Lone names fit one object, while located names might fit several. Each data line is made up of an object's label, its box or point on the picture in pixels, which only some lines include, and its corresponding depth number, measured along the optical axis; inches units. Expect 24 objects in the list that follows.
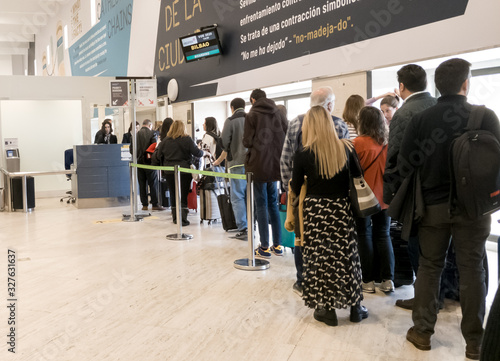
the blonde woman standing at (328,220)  115.6
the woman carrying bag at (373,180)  136.6
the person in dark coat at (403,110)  111.0
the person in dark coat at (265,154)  181.9
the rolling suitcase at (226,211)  234.4
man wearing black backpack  96.9
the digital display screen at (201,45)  329.4
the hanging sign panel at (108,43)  474.0
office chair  425.4
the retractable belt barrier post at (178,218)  228.5
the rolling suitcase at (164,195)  337.1
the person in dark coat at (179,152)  263.4
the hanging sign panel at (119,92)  316.5
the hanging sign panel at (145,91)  325.4
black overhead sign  198.4
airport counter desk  356.2
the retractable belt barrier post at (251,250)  168.2
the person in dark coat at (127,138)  386.0
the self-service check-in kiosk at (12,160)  436.8
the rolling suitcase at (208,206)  256.9
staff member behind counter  395.5
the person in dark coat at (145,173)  329.4
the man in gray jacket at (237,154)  217.9
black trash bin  349.4
